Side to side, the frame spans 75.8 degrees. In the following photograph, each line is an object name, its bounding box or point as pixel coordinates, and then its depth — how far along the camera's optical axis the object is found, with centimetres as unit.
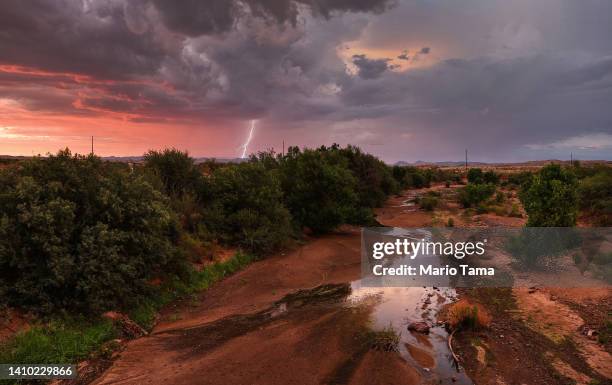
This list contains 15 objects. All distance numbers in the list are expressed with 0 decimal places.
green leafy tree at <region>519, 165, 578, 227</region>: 1677
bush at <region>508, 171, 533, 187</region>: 6902
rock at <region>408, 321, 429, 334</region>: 1155
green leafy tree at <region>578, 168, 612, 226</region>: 2587
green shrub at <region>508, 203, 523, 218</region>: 3216
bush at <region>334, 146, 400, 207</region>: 4084
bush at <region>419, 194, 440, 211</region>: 3956
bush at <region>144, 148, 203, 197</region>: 2166
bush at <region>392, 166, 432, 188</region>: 7056
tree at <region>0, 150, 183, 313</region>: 1022
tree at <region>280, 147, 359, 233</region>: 2647
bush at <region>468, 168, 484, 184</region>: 7141
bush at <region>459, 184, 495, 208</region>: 4119
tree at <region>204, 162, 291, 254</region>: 2041
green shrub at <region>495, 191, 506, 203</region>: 4138
